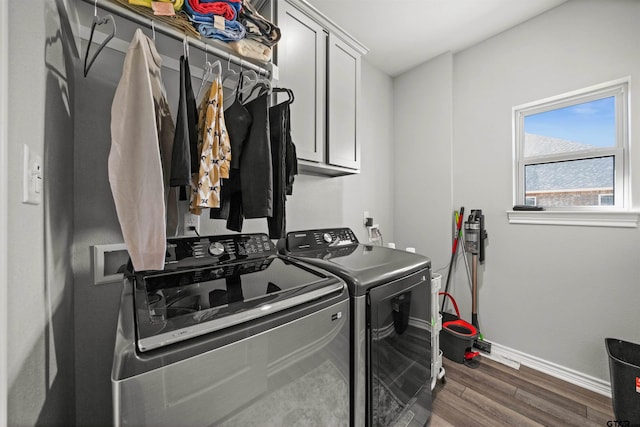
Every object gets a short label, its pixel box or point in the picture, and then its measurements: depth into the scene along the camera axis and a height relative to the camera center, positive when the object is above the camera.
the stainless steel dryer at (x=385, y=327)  1.07 -0.55
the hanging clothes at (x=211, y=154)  1.02 +0.24
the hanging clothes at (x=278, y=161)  1.28 +0.26
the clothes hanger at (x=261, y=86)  1.27 +0.65
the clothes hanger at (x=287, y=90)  1.32 +0.64
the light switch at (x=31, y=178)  0.56 +0.08
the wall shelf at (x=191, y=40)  0.91 +0.74
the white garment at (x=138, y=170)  0.72 +0.12
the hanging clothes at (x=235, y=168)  1.16 +0.21
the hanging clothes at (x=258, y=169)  1.12 +0.20
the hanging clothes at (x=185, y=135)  0.90 +0.29
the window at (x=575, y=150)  1.89 +0.51
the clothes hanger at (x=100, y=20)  0.88 +0.68
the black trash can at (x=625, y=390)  1.40 -1.01
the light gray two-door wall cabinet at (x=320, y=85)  1.54 +0.85
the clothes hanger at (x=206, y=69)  1.13 +0.66
